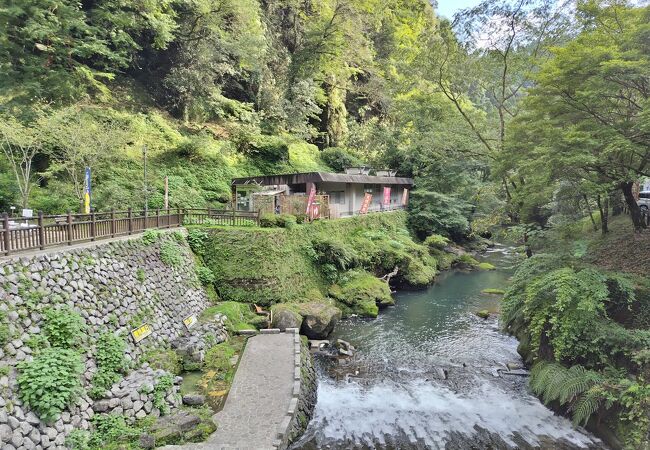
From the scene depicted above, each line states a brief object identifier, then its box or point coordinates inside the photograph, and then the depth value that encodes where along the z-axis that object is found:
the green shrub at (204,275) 14.31
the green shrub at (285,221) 17.05
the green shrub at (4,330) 6.46
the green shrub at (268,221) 16.92
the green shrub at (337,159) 34.06
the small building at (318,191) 20.36
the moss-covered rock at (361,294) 17.22
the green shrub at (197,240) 15.12
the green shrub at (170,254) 12.83
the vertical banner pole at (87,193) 13.09
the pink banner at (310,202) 19.14
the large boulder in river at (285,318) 13.26
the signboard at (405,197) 33.19
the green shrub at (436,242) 28.12
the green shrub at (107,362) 7.62
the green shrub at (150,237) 12.33
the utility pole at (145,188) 17.75
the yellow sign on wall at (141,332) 9.40
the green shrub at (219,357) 10.00
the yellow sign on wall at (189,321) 11.66
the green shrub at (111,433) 6.69
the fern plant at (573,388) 8.40
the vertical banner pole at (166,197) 17.72
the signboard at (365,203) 25.75
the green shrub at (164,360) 9.24
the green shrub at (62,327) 7.41
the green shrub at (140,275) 10.95
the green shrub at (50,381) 6.31
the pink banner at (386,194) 27.67
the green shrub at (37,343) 6.88
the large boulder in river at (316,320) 14.03
